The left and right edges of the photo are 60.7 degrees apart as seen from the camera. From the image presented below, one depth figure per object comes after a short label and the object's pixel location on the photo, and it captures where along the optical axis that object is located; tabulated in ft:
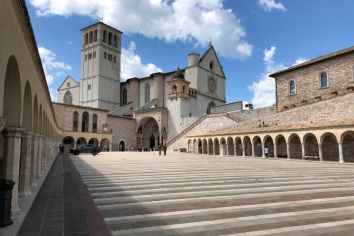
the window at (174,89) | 178.91
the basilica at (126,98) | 169.77
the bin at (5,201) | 17.24
